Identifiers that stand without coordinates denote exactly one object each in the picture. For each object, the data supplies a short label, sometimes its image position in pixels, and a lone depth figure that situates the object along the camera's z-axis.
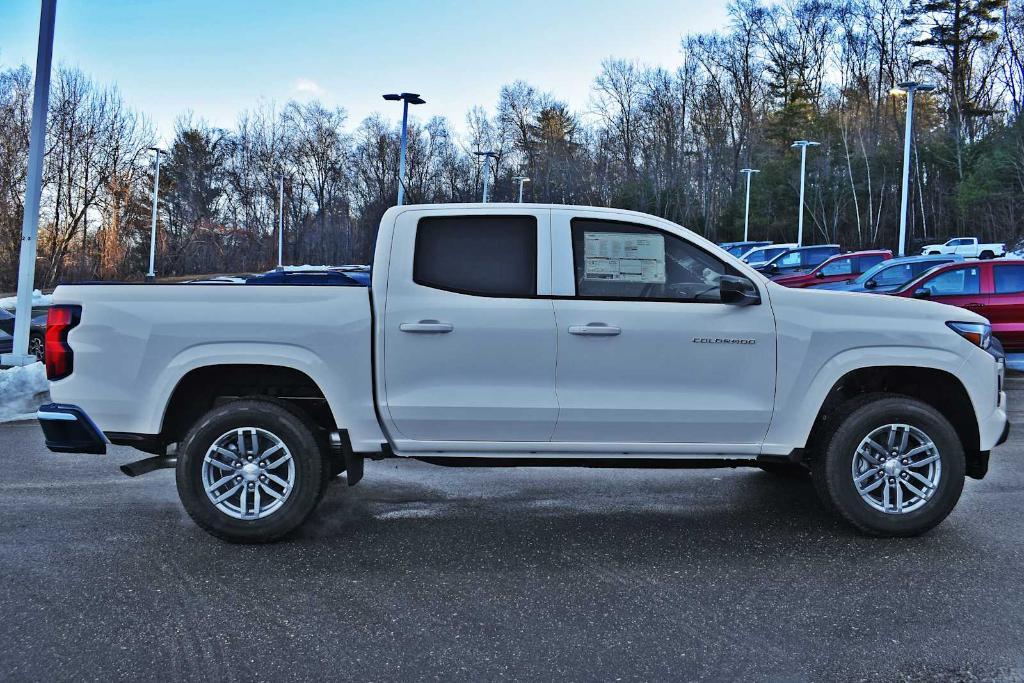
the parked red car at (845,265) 26.44
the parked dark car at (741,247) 47.61
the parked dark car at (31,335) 14.40
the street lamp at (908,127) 31.95
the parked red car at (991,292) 14.45
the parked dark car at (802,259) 32.06
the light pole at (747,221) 61.65
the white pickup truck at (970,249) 41.38
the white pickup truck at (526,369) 5.23
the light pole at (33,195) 11.77
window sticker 5.39
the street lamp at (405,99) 35.25
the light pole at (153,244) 45.03
